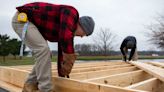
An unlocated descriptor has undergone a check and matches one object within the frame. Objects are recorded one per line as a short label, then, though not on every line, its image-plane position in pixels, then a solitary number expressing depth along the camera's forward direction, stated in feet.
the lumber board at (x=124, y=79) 8.69
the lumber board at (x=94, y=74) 9.96
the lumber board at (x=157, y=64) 15.98
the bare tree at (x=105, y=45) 135.31
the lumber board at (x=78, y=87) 6.66
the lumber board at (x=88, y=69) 10.77
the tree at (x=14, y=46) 97.55
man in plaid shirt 7.74
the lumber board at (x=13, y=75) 10.54
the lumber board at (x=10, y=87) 10.19
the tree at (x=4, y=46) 93.09
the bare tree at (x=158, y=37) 91.50
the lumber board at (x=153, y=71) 9.80
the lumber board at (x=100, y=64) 16.31
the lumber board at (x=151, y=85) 7.33
